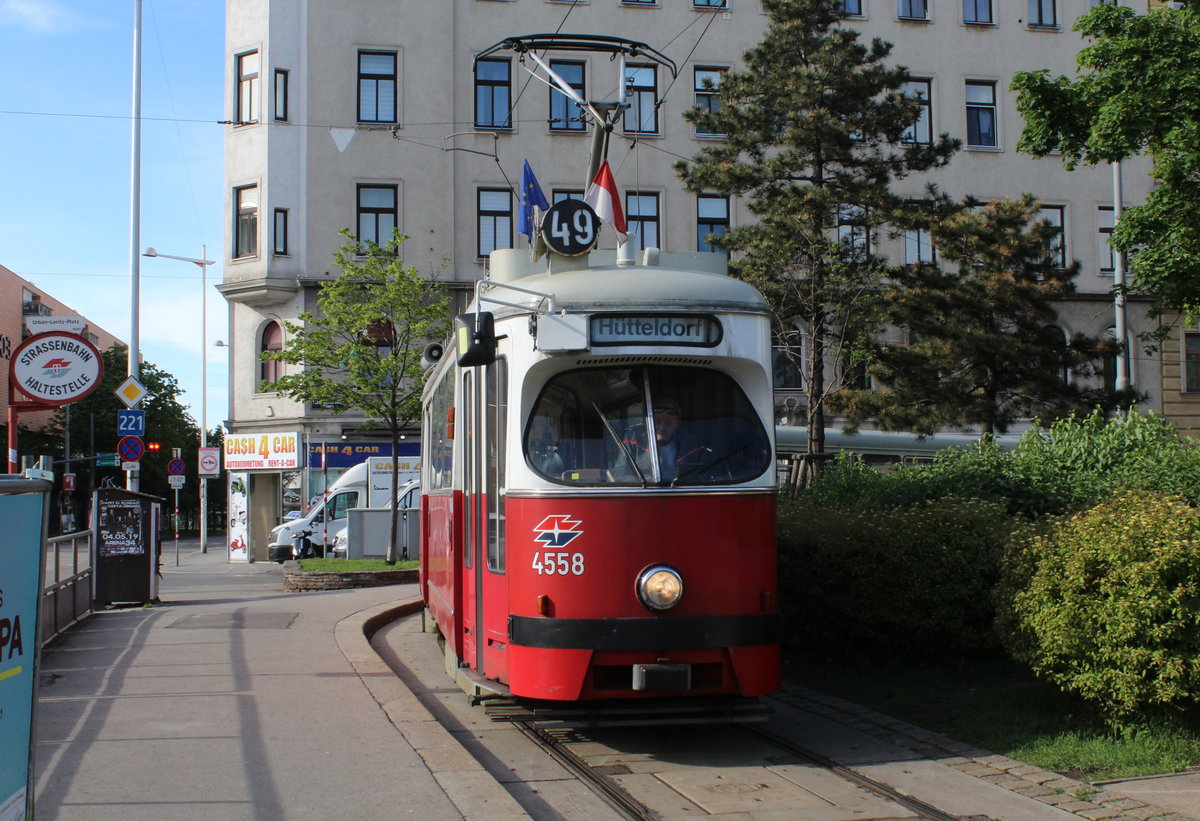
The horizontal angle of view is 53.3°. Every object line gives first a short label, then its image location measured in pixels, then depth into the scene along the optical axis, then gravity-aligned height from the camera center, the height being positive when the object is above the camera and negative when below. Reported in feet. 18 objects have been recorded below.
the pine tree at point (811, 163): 70.64 +18.97
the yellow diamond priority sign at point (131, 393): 69.15 +4.74
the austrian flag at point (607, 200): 34.40 +7.92
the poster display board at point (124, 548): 55.57 -3.43
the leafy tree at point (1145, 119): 60.18 +18.10
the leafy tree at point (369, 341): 87.71 +9.90
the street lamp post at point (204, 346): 176.65 +20.97
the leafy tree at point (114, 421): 226.38 +10.54
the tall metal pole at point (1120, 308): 103.30 +14.02
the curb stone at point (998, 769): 20.51 -5.97
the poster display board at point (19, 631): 10.66 -1.42
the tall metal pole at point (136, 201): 96.22 +22.57
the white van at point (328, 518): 103.09 -3.94
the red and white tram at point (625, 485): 23.98 -0.30
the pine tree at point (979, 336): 79.30 +8.83
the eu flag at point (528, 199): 37.99 +8.74
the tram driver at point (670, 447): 24.64 +0.48
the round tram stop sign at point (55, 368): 30.73 +2.80
